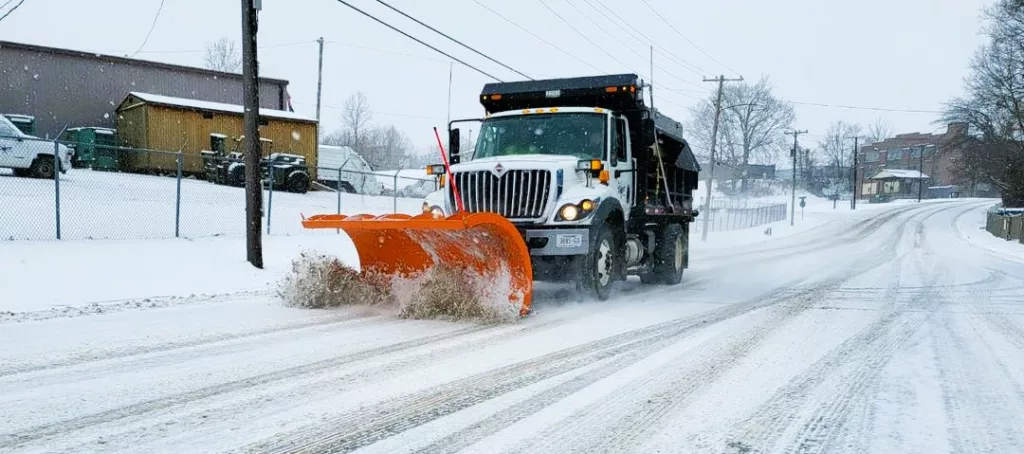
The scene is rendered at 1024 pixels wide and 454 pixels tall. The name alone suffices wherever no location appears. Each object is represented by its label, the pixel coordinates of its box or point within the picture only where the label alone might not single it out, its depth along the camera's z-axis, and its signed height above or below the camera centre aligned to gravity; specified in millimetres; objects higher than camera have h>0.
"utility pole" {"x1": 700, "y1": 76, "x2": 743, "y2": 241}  31062 +1996
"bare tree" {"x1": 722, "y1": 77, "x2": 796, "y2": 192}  82250 +9703
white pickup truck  17938 +651
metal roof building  28641 +4492
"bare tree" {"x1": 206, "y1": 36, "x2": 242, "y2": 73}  66812 +12335
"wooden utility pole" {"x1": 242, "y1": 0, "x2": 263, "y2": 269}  10508 +1216
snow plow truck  6629 -89
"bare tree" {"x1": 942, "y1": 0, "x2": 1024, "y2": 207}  34719 +5443
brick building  95744 +6400
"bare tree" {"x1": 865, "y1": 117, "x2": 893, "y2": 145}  122938 +11521
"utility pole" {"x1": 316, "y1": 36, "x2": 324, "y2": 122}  39766 +6511
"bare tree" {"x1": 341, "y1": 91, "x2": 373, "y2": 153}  84125 +7750
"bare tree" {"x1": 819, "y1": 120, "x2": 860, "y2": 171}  108312 +8117
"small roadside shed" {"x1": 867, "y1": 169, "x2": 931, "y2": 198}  90938 +2446
